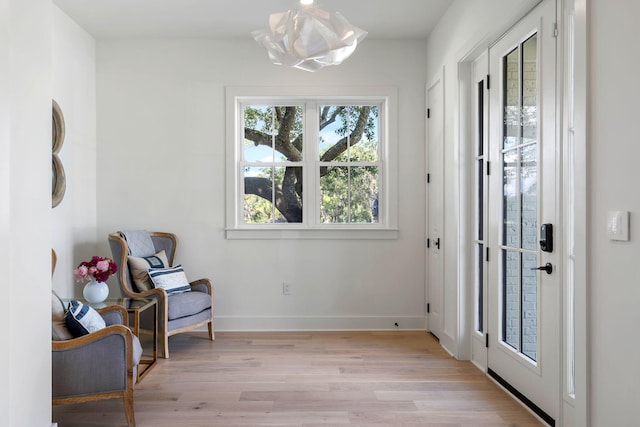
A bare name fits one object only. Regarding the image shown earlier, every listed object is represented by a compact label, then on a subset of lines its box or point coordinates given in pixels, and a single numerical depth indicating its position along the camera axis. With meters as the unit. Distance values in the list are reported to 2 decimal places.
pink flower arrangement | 3.43
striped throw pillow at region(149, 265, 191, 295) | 4.03
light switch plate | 1.74
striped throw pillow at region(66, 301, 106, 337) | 2.56
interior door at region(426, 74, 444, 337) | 4.19
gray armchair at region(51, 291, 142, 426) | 2.43
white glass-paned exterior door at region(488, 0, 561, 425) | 2.53
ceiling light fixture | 2.64
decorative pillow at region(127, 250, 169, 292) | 4.03
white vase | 3.38
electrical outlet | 4.71
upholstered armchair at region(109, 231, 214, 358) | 3.84
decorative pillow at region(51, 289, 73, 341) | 2.51
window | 4.80
